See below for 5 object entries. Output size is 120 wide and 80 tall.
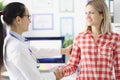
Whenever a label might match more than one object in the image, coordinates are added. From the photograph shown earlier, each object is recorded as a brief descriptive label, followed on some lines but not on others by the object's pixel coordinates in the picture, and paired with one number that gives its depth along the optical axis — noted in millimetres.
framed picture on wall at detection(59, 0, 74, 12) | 4047
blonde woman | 2064
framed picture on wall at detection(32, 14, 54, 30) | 4141
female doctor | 1694
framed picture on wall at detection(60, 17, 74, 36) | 4062
